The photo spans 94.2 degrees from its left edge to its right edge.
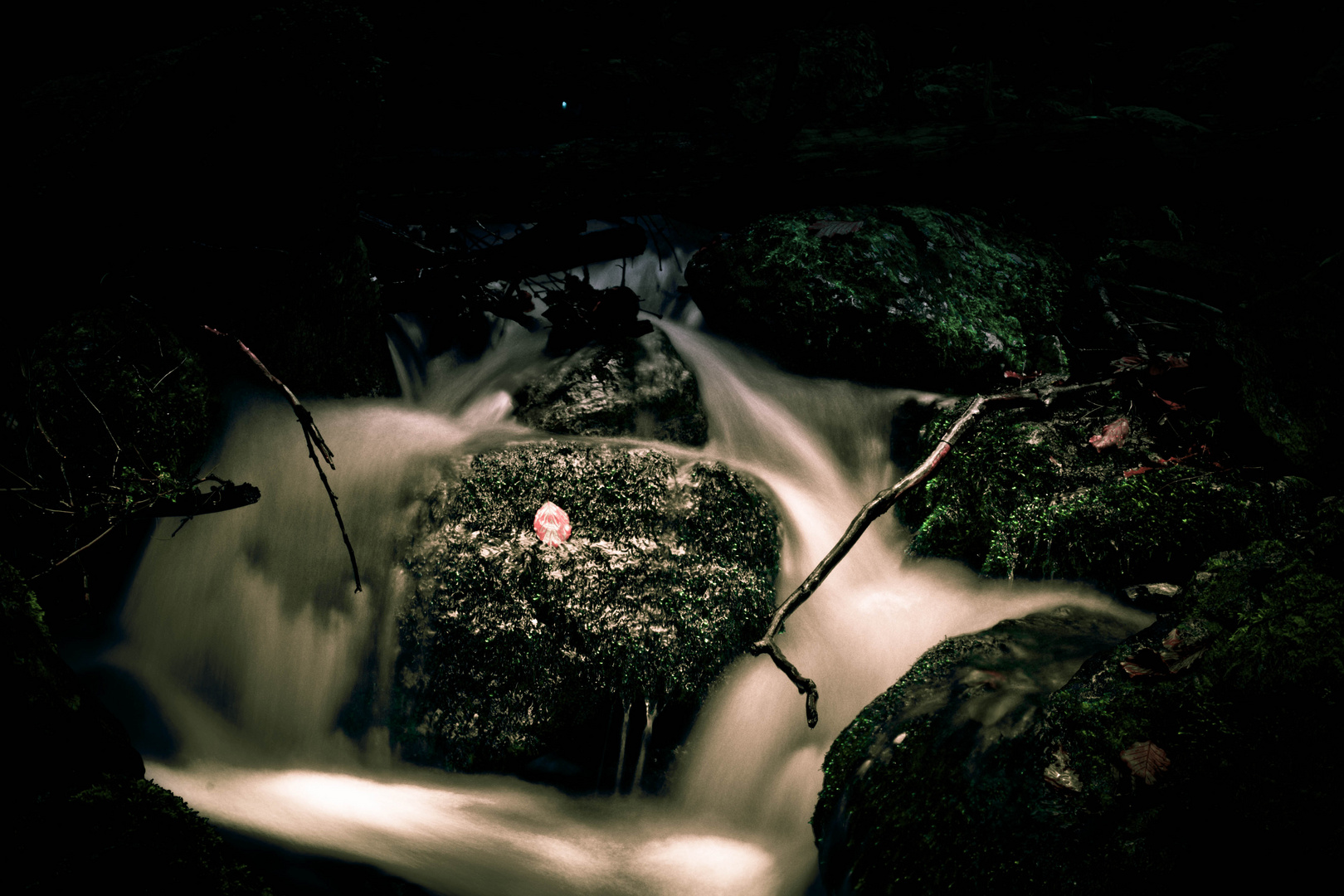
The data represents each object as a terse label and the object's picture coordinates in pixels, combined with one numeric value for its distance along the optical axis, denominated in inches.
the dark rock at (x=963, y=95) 293.1
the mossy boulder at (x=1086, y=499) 115.0
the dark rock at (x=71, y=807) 52.3
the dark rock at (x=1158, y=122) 211.5
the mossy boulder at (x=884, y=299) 167.9
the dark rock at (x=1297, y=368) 121.0
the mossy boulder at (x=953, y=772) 71.3
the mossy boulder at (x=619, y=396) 142.9
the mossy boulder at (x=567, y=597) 109.6
